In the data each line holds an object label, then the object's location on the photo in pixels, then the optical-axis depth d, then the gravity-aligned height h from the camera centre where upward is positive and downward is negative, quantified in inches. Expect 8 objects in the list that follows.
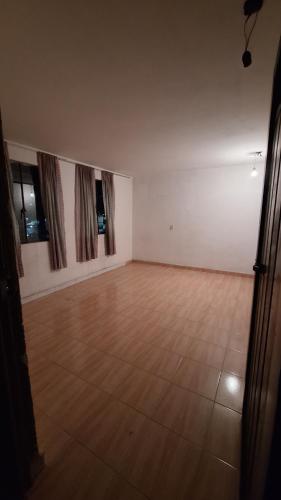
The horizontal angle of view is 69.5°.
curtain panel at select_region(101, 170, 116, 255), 185.4 +6.7
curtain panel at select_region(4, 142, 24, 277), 109.9 -10.7
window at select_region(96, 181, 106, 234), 189.8 +4.8
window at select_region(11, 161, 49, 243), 126.4 +8.7
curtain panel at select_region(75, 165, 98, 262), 159.2 +1.8
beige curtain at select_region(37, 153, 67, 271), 132.0 +8.0
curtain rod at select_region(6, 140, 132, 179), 118.6 +42.0
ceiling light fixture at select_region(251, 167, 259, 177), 160.7 +33.5
